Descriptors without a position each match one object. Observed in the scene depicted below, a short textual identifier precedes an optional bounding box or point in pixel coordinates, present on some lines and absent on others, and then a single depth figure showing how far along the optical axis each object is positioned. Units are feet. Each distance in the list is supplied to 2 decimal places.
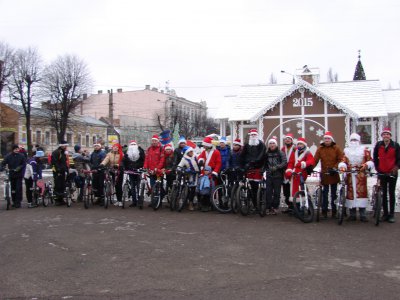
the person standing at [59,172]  43.04
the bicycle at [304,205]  31.65
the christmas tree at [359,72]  133.00
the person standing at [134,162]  41.04
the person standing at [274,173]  34.65
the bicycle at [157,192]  38.45
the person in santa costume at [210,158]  37.47
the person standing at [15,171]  41.57
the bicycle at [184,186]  37.55
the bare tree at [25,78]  143.84
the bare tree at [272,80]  199.72
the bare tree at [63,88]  152.76
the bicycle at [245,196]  34.81
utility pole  215.39
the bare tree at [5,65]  137.18
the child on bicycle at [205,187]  36.99
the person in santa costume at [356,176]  31.91
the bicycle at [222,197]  36.78
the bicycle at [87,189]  40.04
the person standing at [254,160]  35.42
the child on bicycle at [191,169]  38.14
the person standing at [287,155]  35.01
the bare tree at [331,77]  198.80
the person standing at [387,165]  31.42
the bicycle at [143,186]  39.37
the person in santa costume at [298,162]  33.32
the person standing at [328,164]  33.06
